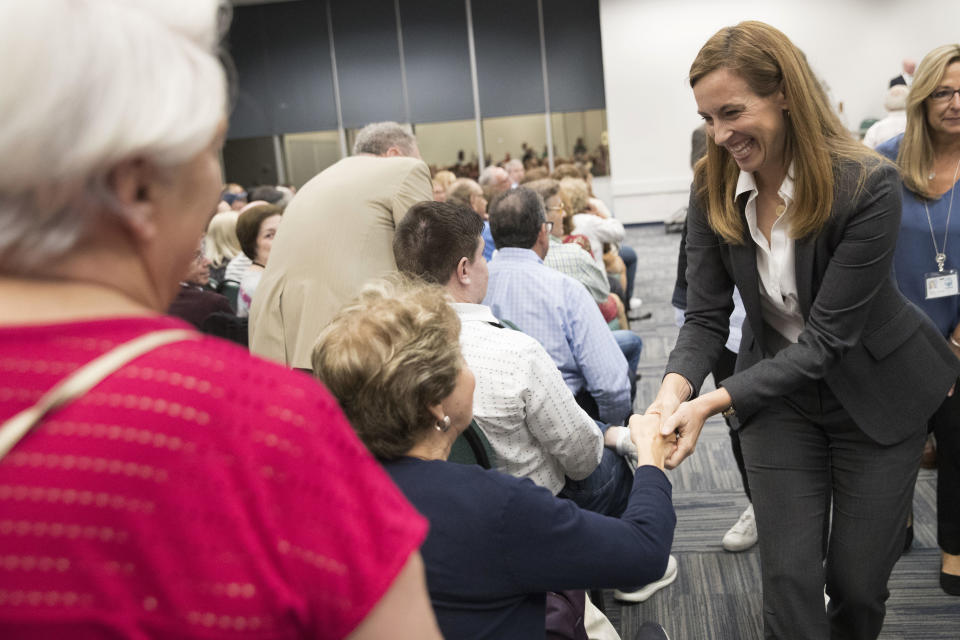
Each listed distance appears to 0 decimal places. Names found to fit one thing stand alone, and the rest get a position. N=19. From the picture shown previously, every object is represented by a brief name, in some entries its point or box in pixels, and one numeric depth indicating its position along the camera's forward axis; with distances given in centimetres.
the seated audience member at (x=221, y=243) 505
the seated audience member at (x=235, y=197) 809
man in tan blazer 262
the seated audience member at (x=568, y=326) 297
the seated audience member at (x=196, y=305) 297
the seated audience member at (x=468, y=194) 543
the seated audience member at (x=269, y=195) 696
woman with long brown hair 163
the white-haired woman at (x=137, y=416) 52
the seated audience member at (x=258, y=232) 407
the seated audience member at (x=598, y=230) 571
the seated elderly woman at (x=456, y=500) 127
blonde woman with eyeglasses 267
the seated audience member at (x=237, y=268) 454
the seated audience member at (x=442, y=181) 657
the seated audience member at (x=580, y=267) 420
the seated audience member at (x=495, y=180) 641
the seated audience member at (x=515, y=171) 893
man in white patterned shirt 205
